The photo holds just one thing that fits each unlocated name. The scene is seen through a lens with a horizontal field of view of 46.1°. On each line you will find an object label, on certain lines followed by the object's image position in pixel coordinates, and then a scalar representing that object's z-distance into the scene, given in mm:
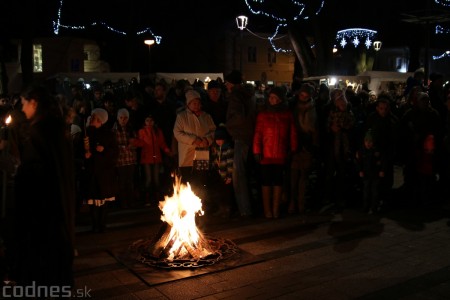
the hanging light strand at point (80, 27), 37281
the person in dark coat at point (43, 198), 3932
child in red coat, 9102
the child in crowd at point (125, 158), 8750
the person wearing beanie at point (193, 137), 8070
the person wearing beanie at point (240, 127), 8203
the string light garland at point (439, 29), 22773
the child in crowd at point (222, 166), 8227
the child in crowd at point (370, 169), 8609
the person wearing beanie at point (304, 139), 8531
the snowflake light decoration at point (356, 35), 30750
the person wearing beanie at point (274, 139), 8070
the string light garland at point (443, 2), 18308
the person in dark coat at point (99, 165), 7395
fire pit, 6160
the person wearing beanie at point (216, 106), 8669
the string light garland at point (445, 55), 49156
